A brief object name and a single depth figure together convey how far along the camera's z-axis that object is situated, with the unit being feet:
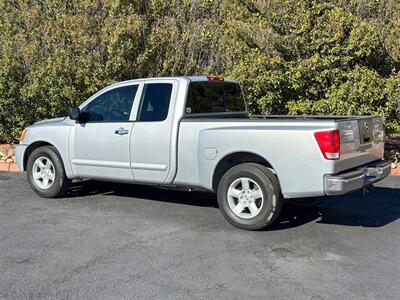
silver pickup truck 18.35
